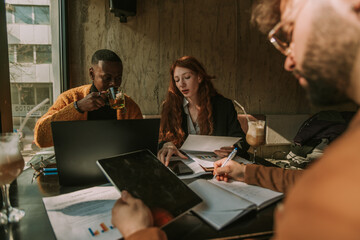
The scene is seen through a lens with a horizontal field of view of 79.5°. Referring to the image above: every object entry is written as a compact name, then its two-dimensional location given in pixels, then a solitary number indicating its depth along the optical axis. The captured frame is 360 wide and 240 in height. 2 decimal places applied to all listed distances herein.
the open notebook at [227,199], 0.67
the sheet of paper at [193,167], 1.03
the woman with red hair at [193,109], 2.07
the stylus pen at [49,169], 1.09
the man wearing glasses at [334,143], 0.26
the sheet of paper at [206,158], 1.22
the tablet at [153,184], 0.64
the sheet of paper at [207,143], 1.42
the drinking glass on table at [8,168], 0.69
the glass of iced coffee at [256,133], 1.50
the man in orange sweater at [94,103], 1.60
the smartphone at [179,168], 1.05
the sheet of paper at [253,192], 0.78
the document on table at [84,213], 0.60
